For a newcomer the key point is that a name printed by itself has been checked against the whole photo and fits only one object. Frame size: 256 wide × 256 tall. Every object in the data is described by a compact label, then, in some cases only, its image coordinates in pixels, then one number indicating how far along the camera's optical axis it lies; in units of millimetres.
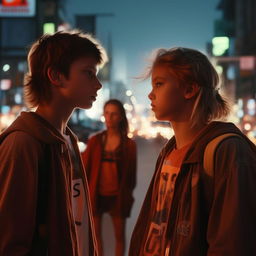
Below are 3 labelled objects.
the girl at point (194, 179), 1936
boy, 2006
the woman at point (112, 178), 5668
